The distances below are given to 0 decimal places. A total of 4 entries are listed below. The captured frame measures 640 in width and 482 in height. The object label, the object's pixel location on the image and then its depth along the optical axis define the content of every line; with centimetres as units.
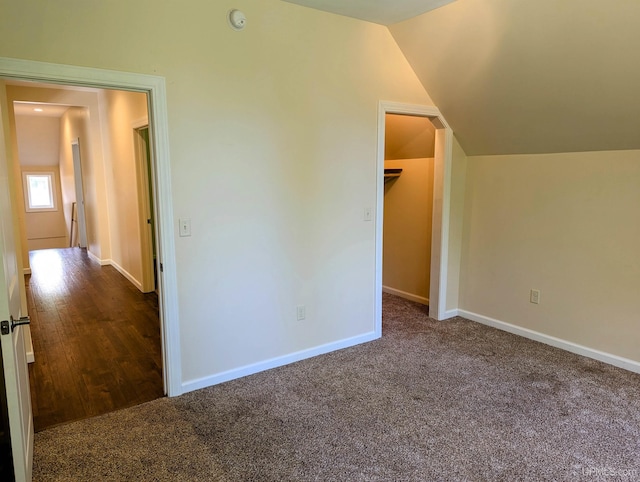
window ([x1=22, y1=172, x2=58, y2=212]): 985
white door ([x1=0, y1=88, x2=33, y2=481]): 158
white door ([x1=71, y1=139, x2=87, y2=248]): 809
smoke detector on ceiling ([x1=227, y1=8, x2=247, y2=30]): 278
